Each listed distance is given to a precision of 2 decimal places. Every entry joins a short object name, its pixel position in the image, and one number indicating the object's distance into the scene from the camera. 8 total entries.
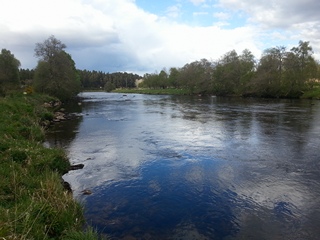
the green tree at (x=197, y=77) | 97.43
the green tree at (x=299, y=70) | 65.62
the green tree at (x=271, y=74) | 68.88
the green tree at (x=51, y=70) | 53.84
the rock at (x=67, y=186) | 10.23
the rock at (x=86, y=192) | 10.19
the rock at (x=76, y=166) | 12.75
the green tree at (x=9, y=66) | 70.56
